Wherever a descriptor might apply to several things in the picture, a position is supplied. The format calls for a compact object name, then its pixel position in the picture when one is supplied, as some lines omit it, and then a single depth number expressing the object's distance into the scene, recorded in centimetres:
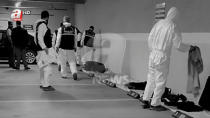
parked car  1237
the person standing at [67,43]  901
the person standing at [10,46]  1167
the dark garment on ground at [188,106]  533
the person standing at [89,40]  1218
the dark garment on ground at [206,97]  522
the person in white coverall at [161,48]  512
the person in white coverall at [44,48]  691
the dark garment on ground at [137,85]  730
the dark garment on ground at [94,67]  1002
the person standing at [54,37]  1093
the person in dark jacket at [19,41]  1126
